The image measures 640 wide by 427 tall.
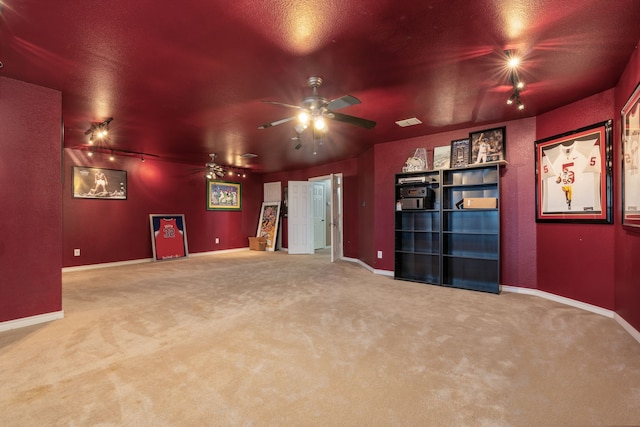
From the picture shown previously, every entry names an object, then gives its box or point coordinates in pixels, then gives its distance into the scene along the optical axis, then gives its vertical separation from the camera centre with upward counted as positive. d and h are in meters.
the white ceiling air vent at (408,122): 4.18 +1.30
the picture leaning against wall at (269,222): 8.84 -0.22
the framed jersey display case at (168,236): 6.98 -0.50
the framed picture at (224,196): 8.23 +0.55
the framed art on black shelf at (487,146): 4.25 +0.97
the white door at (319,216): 8.77 -0.05
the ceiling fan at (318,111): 2.91 +1.03
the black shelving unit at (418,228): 4.74 -0.24
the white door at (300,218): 8.15 -0.10
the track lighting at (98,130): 4.30 +1.29
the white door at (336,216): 6.87 -0.05
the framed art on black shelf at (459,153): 4.53 +0.92
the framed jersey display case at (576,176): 3.24 +0.43
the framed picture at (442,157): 4.70 +0.89
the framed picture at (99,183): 5.96 +0.67
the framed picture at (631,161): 2.50 +0.45
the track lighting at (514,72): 2.52 +1.30
